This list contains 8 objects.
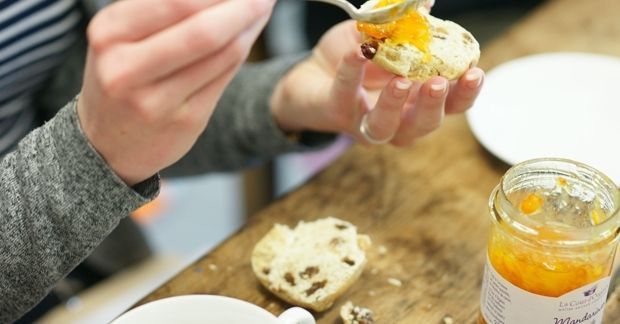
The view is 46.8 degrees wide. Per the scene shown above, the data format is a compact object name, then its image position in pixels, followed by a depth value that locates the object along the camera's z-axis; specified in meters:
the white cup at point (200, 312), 0.63
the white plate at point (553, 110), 0.99
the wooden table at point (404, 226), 0.79
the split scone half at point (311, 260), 0.77
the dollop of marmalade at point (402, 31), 0.76
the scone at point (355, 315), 0.75
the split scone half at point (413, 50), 0.76
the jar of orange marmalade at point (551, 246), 0.63
